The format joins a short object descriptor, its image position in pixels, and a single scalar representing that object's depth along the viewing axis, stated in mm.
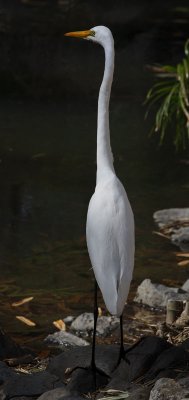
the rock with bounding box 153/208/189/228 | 13484
